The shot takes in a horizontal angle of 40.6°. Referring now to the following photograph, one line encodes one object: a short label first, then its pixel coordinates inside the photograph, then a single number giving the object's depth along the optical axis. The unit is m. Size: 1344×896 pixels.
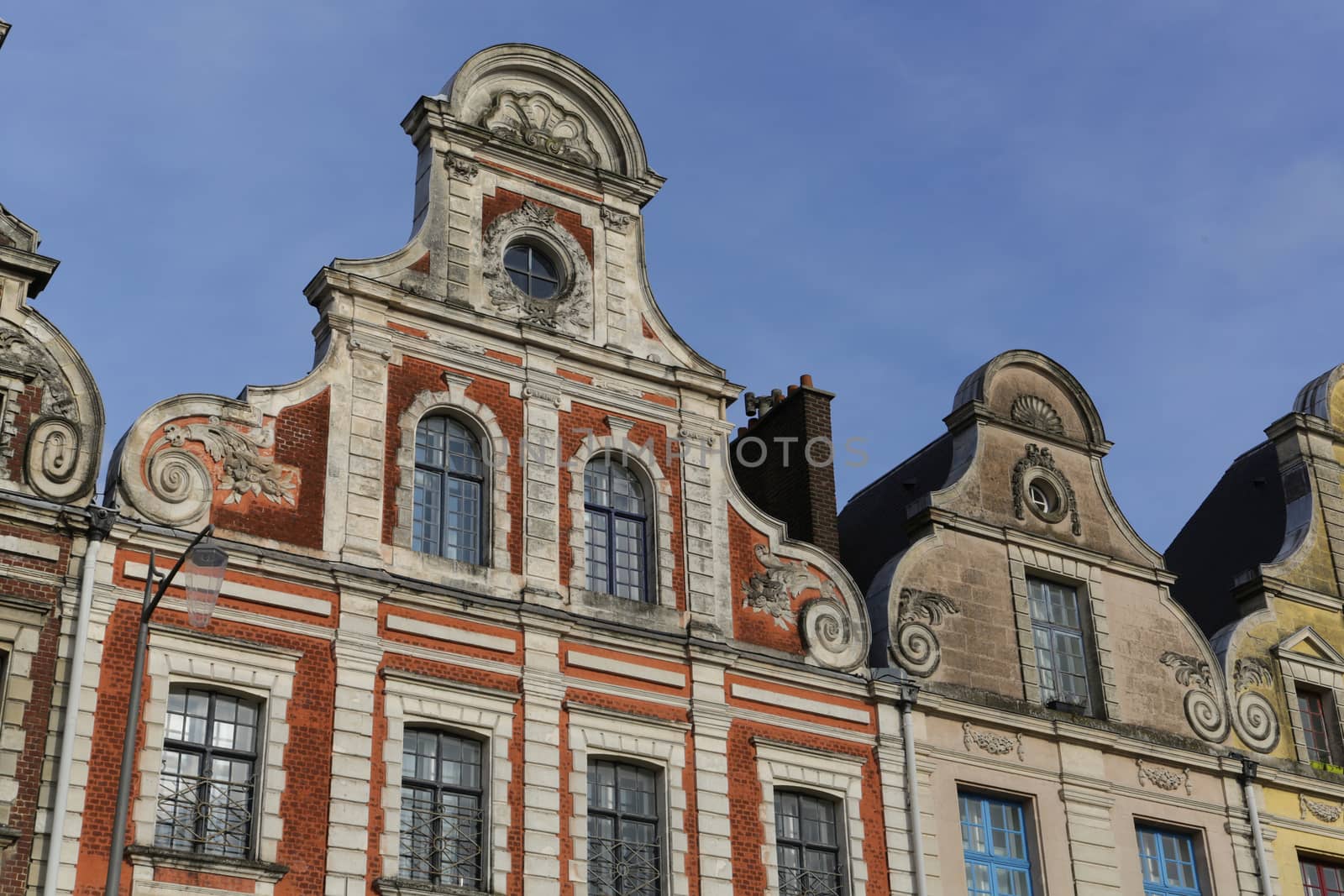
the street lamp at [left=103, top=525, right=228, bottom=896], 14.23
